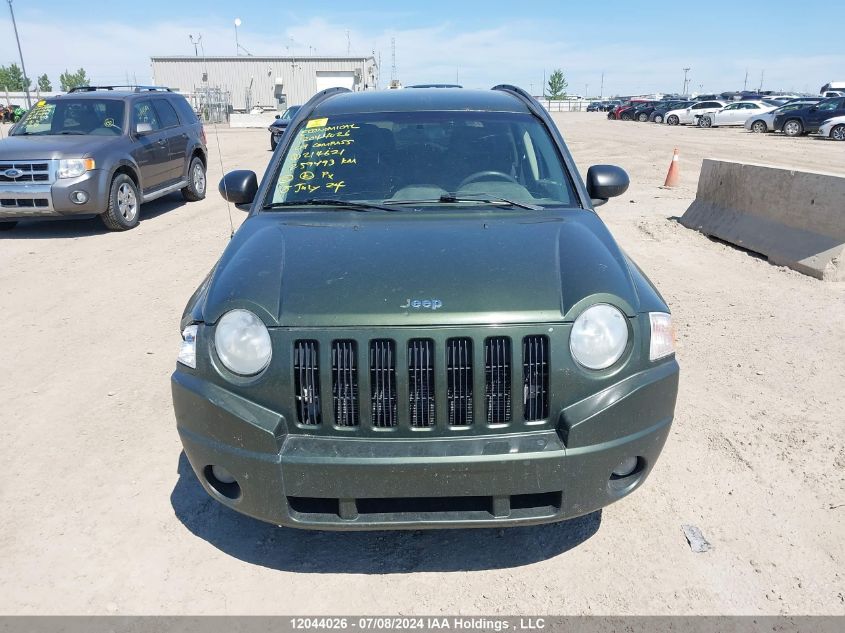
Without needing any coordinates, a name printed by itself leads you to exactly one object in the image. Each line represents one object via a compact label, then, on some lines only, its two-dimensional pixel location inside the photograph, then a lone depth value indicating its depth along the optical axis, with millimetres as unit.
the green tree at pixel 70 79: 106562
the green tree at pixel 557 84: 109750
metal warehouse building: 72562
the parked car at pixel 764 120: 30036
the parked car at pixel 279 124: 23222
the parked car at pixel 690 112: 37656
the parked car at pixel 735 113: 35656
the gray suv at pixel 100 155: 8734
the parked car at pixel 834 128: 25517
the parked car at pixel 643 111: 45688
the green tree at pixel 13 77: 96038
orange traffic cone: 13391
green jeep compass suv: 2293
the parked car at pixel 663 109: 42781
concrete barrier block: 6391
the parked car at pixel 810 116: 26788
